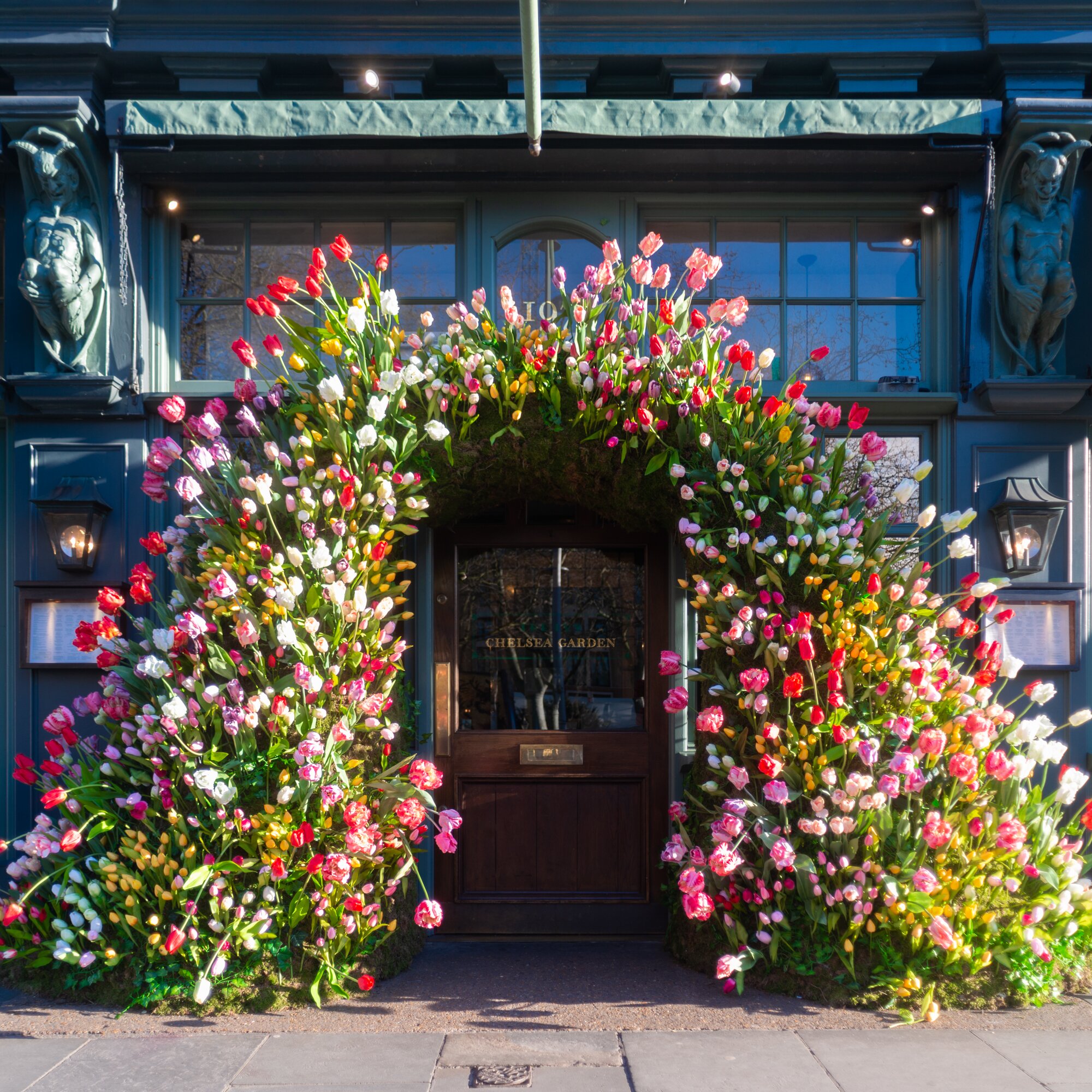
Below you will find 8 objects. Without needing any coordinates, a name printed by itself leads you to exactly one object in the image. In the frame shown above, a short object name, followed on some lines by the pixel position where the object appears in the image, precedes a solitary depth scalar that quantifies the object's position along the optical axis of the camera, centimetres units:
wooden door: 519
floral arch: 393
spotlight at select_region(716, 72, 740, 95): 493
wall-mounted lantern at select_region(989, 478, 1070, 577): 488
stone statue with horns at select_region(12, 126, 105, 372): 486
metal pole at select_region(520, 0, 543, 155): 346
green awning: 480
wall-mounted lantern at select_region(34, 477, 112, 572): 484
